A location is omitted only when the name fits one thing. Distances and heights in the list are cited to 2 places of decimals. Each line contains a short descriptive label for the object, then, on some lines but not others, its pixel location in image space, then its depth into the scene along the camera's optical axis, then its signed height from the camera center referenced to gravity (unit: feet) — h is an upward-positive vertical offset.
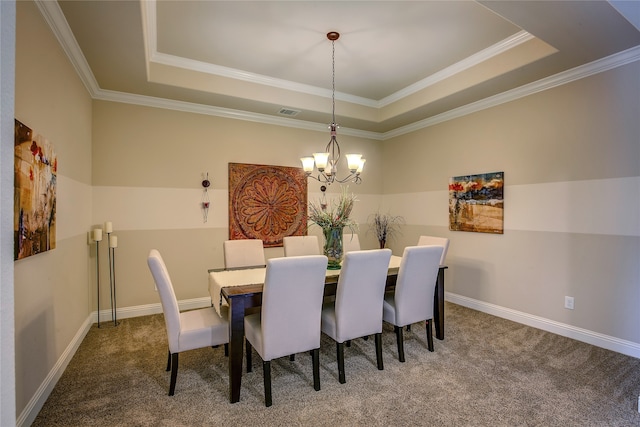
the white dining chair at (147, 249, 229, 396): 6.85 -2.76
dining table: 6.97 -2.13
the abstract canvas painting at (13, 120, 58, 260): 5.68 +0.35
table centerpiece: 9.47 -0.51
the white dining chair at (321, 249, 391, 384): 7.68 -2.33
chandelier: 9.21 +1.44
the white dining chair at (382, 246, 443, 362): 8.66 -2.29
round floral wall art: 14.08 +0.35
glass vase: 9.65 -1.16
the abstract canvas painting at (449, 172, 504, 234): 12.30 +0.25
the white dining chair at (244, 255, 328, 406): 6.69 -2.25
